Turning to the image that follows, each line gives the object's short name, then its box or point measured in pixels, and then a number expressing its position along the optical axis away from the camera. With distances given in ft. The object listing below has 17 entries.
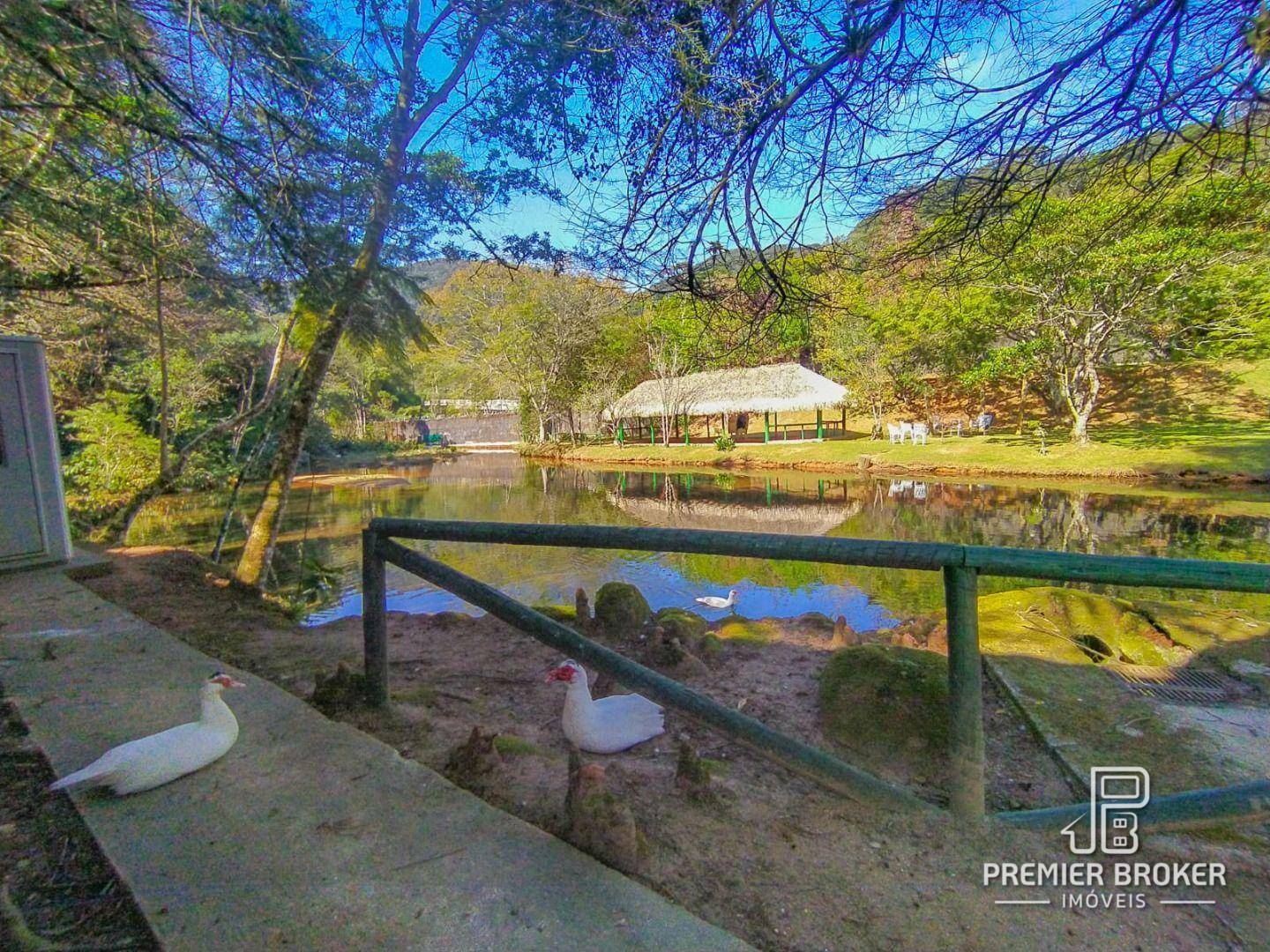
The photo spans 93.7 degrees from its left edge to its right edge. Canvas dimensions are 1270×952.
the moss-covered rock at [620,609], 15.90
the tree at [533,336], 99.19
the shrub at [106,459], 38.27
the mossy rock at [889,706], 8.51
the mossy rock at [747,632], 15.81
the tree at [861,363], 80.59
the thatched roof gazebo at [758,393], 91.71
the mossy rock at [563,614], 18.03
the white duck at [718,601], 26.61
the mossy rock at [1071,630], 12.82
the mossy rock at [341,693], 8.53
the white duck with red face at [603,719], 7.98
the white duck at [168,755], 5.99
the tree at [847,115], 8.61
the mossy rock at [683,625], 14.05
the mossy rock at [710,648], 13.67
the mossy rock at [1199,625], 13.84
